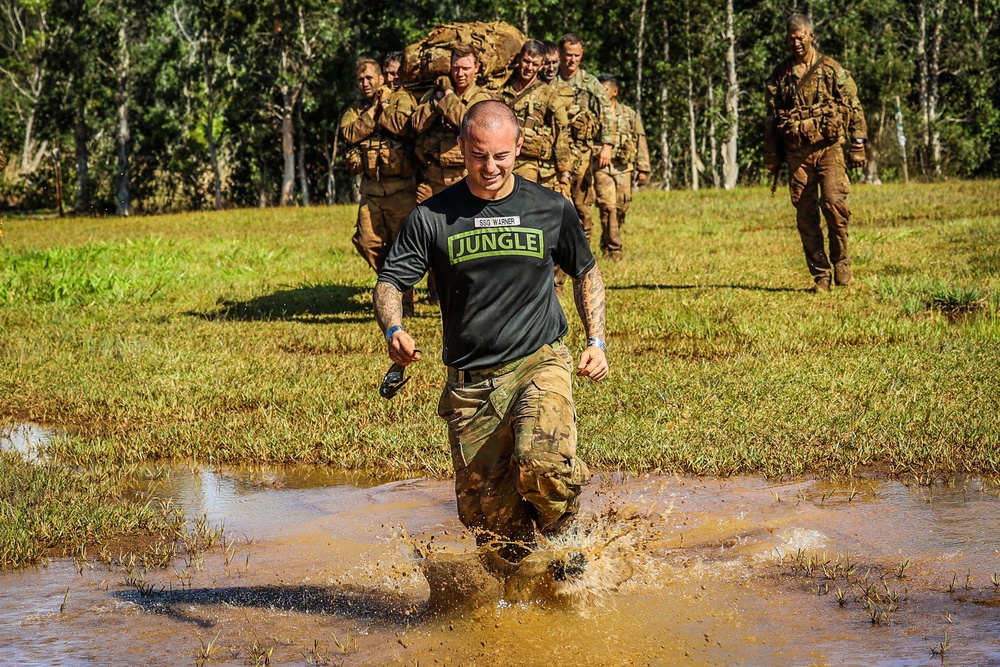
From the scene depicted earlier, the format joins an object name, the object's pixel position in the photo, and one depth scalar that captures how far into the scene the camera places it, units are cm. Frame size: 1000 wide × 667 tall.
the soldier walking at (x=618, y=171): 1686
